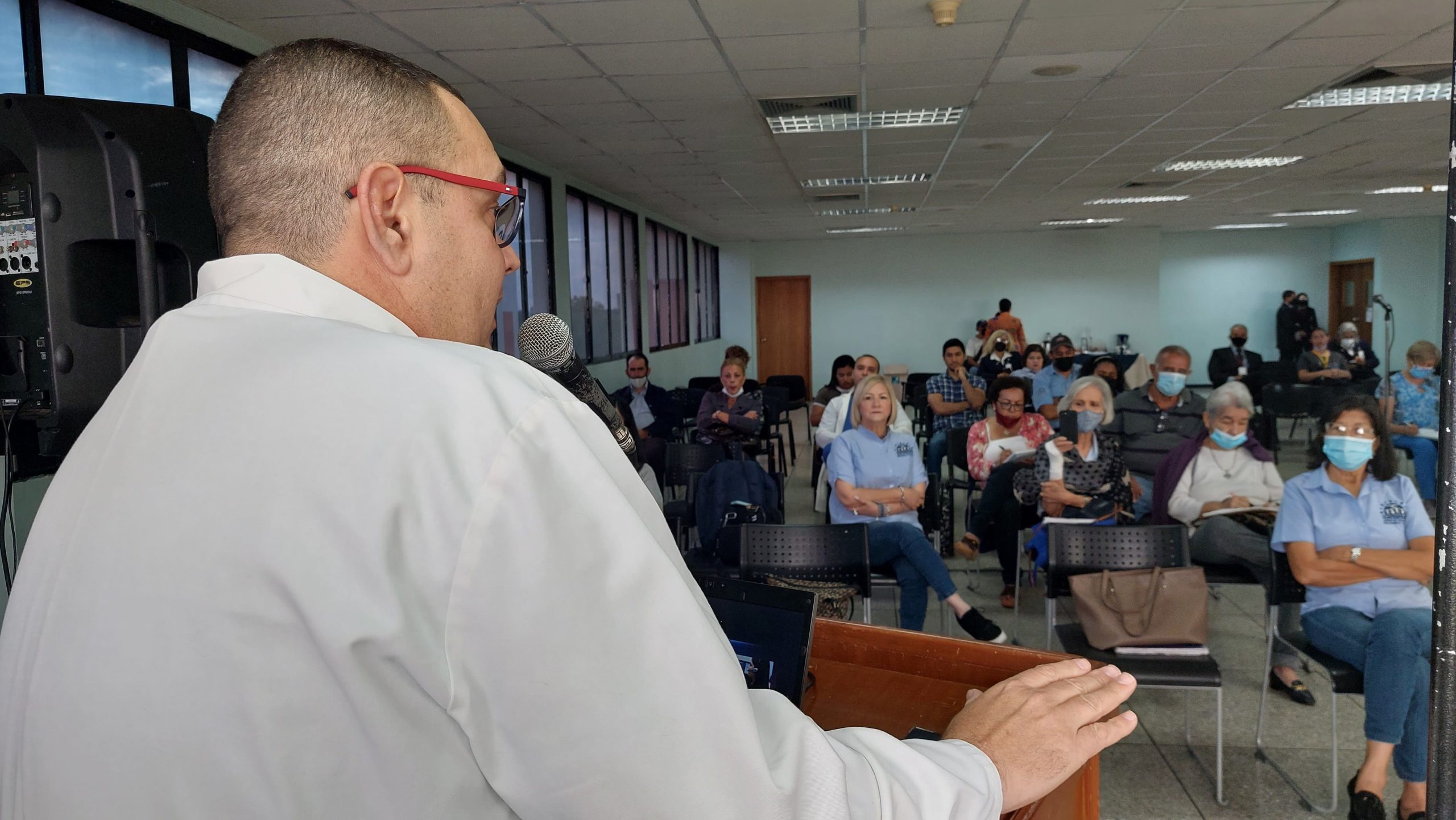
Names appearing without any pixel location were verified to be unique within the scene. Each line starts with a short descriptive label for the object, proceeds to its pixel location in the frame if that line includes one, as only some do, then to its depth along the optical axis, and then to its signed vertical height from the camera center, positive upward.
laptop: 1.12 -0.38
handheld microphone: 0.97 -0.03
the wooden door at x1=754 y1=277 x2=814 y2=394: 18.47 +0.09
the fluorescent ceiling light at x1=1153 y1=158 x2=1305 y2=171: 9.45 +1.65
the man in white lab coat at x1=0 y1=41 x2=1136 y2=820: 0.50 -0.16
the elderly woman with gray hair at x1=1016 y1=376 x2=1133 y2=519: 4.67 -0.78
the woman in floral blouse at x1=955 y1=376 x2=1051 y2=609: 5.16 -0.80
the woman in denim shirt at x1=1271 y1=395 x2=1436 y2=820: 2.85 -0.83
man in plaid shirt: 7.26 -0.59
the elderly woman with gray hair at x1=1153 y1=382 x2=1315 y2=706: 4.23 -0.75
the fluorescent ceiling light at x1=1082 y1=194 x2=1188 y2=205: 12.47 +1.70
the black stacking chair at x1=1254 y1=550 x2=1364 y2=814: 2.96 -1.11
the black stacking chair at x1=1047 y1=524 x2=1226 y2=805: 3.58 -0.88
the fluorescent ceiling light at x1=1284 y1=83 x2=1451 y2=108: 6.41 +1.59
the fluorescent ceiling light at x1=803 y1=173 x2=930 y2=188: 9.98 +1.62
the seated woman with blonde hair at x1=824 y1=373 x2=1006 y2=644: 4.21 -0.81
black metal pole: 0.66 -0.25
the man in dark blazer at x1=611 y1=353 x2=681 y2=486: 8.13 -0.63
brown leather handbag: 3.14 -0.95
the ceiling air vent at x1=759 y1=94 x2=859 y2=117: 6.16 +1.52
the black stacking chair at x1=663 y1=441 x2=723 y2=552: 5.68 -0.82
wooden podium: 1.05 -0.42
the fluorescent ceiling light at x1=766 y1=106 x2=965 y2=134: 6.76 +1.55
